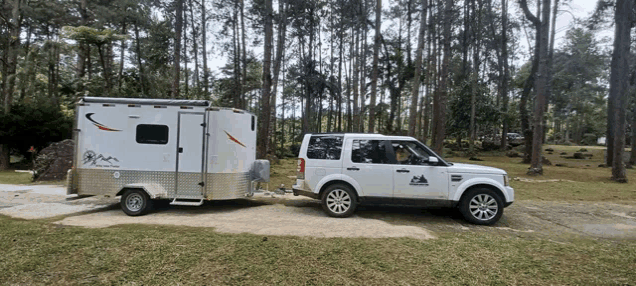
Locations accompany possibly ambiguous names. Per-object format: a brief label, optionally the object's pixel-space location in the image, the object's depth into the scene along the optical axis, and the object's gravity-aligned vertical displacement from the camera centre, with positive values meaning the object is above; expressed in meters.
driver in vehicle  6.20 -0.27
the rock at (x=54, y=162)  11.26 -1.18
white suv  5.96 -0.72
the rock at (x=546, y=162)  18.86 -1.01
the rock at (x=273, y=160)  16.79 -1.24
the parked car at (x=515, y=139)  33.16 +0.65
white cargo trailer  6.38 -0.36
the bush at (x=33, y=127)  15.16 +0.16
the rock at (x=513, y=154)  23.85 -0.73
